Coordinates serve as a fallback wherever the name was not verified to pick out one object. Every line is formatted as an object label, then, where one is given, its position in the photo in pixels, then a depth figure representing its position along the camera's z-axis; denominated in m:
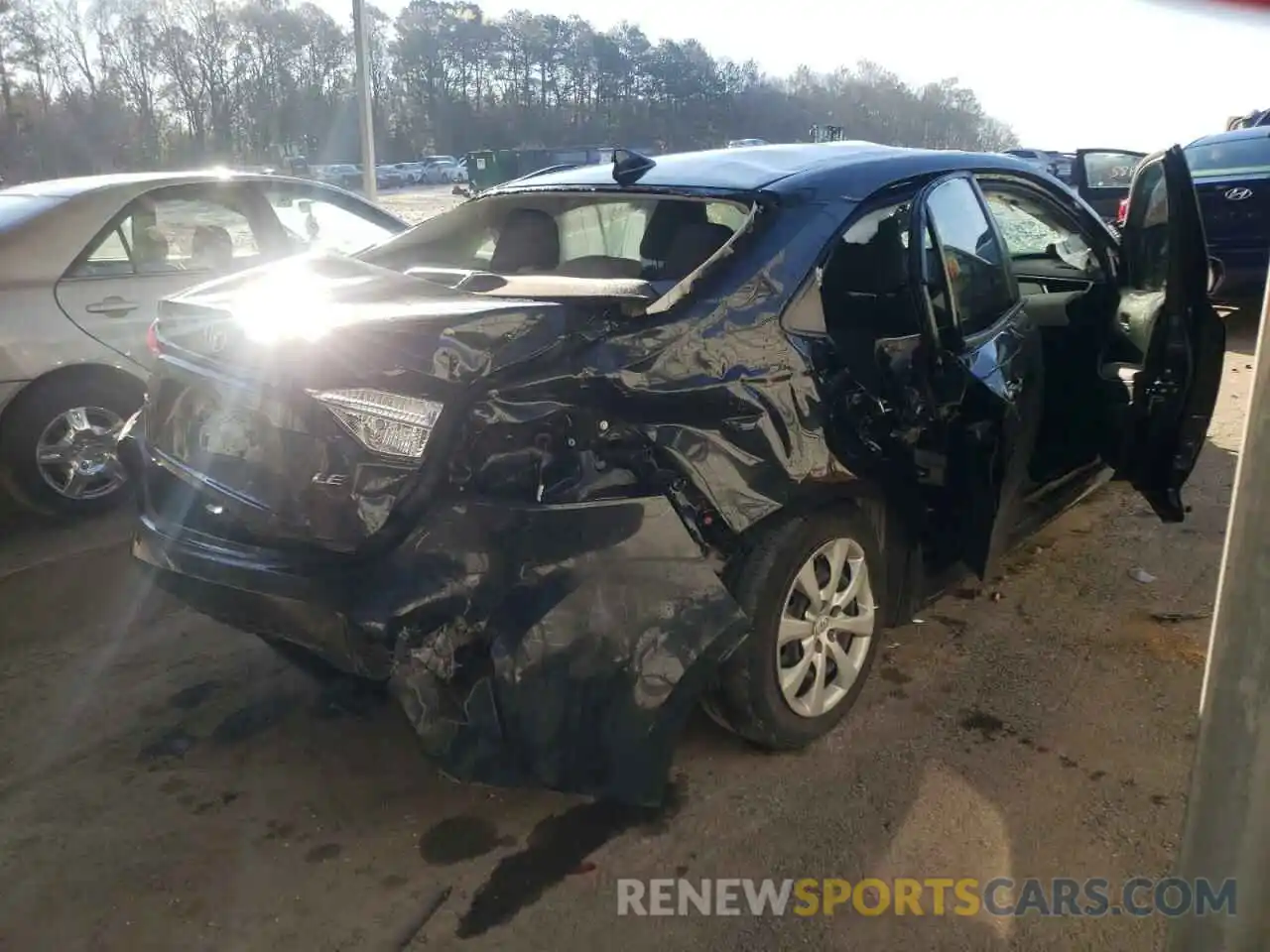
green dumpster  34.47
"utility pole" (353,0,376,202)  14.07
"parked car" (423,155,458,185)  54.19
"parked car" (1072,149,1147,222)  10.25
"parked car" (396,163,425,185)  53.59
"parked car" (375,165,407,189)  51.38
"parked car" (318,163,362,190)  42.31
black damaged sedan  2.34
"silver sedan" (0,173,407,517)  4.69
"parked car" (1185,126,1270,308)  8.78
